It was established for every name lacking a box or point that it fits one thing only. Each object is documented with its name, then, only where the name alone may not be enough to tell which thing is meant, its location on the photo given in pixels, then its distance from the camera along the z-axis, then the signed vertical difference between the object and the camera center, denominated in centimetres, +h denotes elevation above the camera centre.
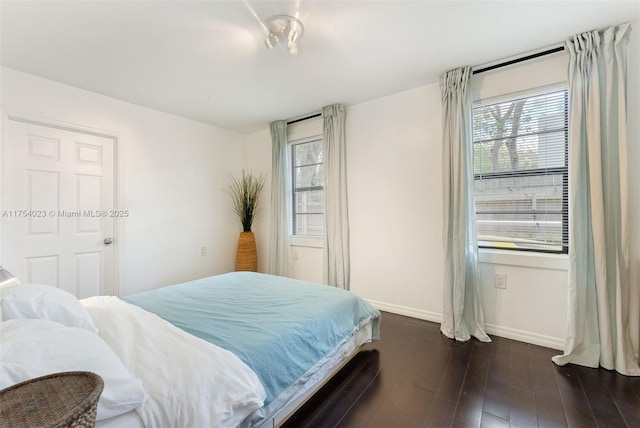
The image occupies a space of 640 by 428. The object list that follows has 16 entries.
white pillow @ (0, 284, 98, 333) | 119 -40
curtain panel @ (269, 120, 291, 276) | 381 +23
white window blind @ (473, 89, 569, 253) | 227 +35
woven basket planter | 396 -55
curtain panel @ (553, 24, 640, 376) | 187 +5
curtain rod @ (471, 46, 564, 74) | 218 +129
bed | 97 -61
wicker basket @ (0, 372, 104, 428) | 61 -44
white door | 243 +9
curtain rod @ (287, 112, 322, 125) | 356 +128
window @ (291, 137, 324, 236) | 370 +38
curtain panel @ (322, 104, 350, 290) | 329 +18
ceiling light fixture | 183 +127
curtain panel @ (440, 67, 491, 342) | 243 -15
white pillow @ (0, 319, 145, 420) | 80 -44
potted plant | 399 +11
